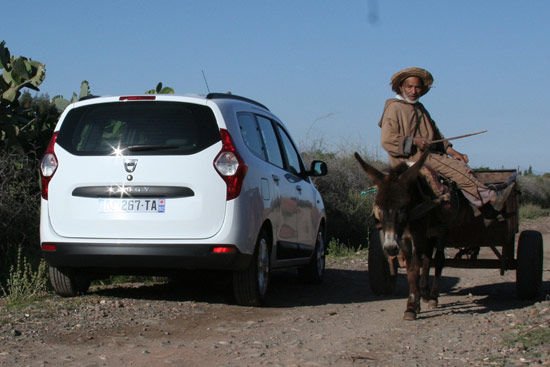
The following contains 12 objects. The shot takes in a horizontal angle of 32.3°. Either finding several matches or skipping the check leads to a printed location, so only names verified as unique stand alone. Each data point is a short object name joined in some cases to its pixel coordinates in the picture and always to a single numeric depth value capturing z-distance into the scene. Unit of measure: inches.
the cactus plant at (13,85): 522.9
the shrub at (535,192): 1432.1
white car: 346.9
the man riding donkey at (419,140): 379.2
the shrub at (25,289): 375.2
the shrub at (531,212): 1159.6
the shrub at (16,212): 486.3
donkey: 321.7
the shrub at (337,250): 627.5
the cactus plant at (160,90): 599.5
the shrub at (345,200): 727.1
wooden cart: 394.3
